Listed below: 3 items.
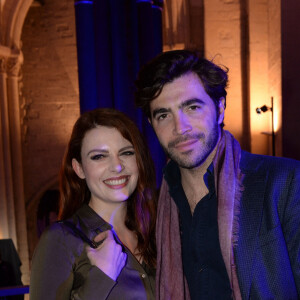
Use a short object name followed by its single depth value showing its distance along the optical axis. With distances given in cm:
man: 120
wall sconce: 596
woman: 149
